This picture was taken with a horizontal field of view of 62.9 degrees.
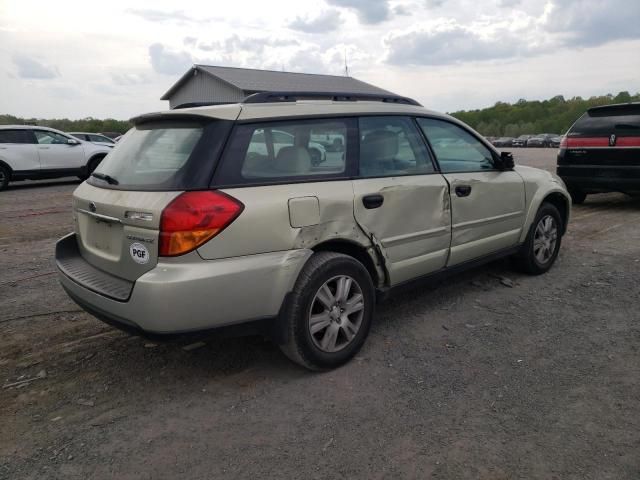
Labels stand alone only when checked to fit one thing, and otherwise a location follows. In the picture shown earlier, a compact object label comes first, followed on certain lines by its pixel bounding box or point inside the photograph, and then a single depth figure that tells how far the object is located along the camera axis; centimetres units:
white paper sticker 272
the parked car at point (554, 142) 4834
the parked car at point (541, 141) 5056
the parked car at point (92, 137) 1930
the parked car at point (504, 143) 5481
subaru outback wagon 270
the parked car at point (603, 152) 782
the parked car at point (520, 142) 5372
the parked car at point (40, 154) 1345
